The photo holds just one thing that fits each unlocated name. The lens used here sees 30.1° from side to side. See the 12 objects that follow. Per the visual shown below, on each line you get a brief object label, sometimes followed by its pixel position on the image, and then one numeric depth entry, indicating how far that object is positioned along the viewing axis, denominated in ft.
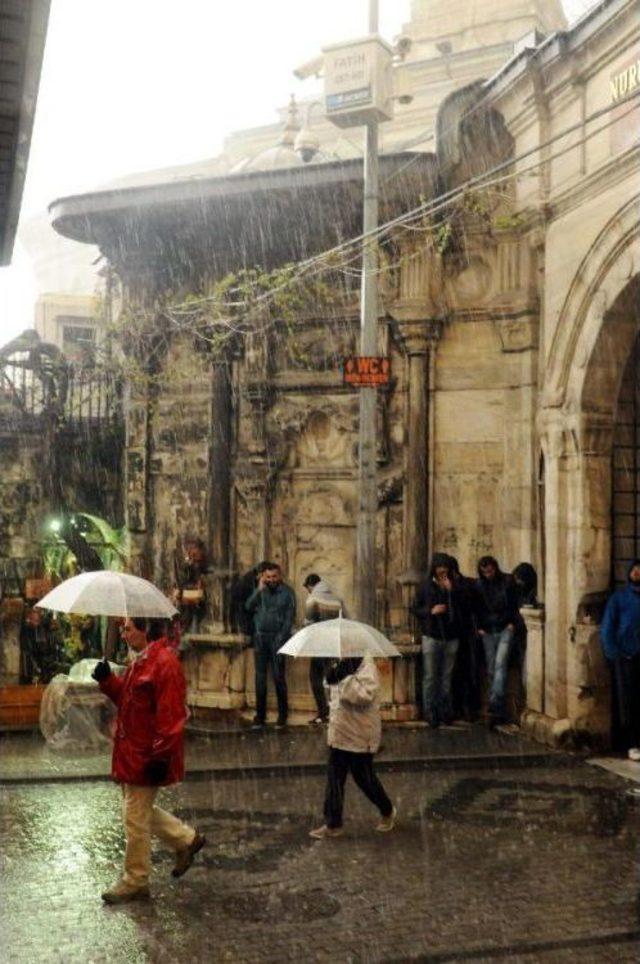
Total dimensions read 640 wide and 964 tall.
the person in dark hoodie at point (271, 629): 44.60
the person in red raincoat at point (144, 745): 23.75
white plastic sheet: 39.96
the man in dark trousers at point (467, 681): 45.21
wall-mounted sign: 35.53
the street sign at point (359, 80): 41.14
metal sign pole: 41.93
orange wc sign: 41.34
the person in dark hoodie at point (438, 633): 43.39
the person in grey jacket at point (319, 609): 42.80
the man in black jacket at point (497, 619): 42.98
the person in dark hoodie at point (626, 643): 37.68
